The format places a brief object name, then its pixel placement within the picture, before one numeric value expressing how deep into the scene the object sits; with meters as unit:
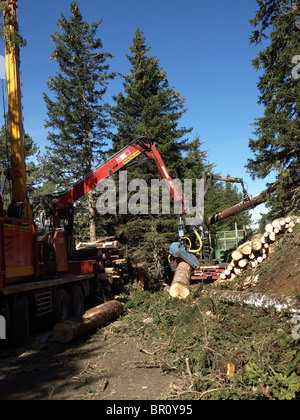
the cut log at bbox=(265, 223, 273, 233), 12.23
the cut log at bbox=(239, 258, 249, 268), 12.49
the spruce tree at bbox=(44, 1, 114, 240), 20.89
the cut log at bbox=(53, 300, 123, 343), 7.90
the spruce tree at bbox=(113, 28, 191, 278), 18.98
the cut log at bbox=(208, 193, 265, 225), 15.86
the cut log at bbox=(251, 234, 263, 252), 12.23
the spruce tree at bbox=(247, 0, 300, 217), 12.93
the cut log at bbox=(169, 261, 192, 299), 11.24
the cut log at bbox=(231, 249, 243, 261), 12.48
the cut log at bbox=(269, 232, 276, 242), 12.06
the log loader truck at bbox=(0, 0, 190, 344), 7.75
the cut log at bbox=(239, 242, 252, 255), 12.41
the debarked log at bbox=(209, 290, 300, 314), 6.02
